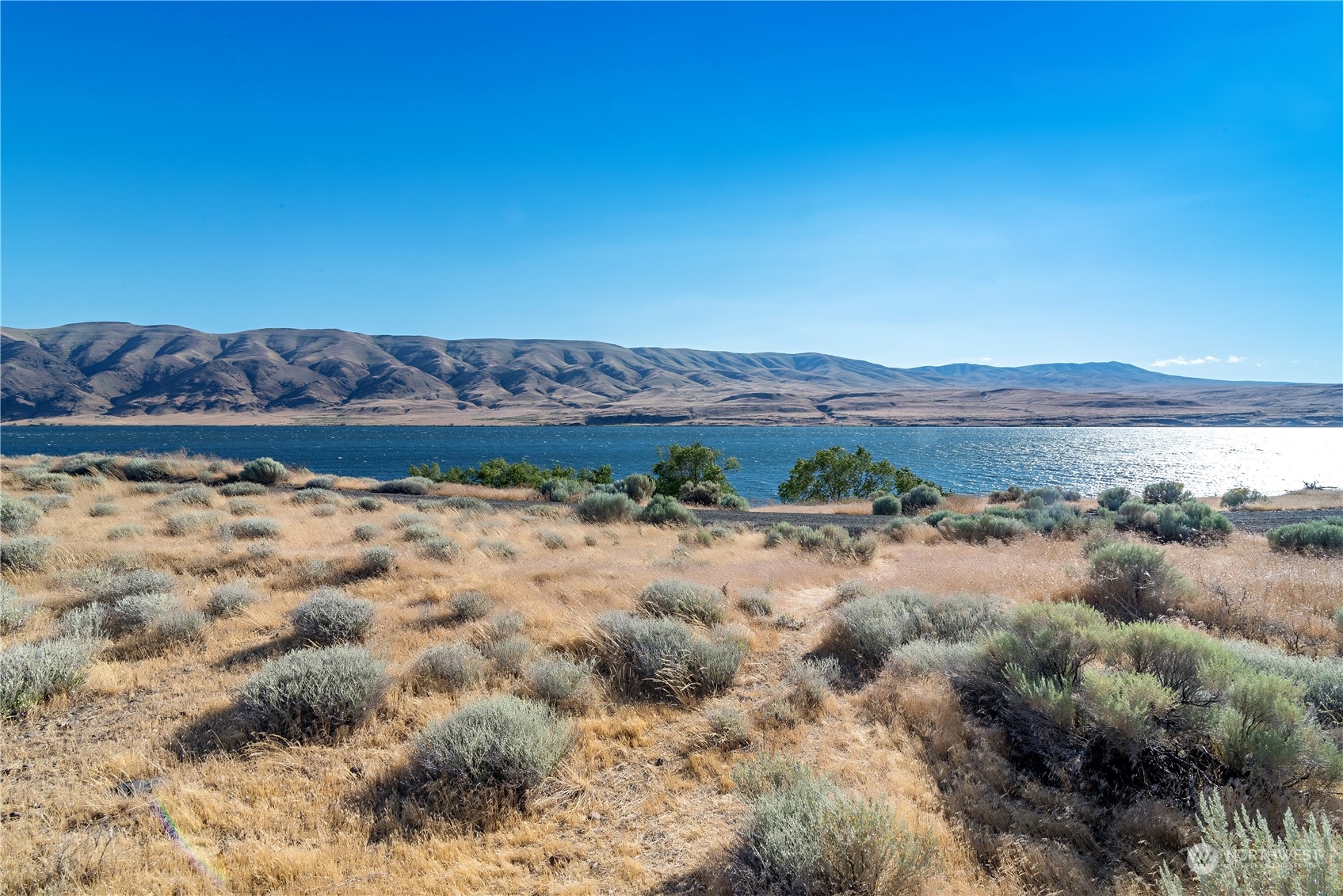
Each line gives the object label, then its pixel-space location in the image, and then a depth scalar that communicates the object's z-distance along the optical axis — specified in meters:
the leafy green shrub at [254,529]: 12.03
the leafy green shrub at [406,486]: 24.95
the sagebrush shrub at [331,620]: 6.59
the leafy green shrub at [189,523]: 12.00
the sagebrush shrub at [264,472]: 23.38
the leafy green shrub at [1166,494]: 22.89
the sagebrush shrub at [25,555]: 8.82
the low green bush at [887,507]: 22.09
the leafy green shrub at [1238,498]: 22.77
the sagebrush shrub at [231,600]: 7.43
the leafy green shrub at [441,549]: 10.80
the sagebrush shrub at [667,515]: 17.55
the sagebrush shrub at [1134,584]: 7.48
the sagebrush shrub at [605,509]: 17.98
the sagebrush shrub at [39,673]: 5.05
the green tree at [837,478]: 32.81
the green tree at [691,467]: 30.06
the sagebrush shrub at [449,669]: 5.65
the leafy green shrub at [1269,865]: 2.32
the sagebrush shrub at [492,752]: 4.16
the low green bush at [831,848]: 3.08
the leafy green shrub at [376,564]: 9.48
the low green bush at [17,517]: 11.13
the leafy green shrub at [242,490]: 19.27
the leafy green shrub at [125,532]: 11.09
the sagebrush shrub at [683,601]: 7.52
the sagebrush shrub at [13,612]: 6.62
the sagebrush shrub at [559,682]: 5.35
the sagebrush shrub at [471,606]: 7.59
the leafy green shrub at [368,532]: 12.64
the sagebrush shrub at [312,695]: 4.88
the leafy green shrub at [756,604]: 8.19
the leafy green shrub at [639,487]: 25.08
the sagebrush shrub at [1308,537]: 11.09
